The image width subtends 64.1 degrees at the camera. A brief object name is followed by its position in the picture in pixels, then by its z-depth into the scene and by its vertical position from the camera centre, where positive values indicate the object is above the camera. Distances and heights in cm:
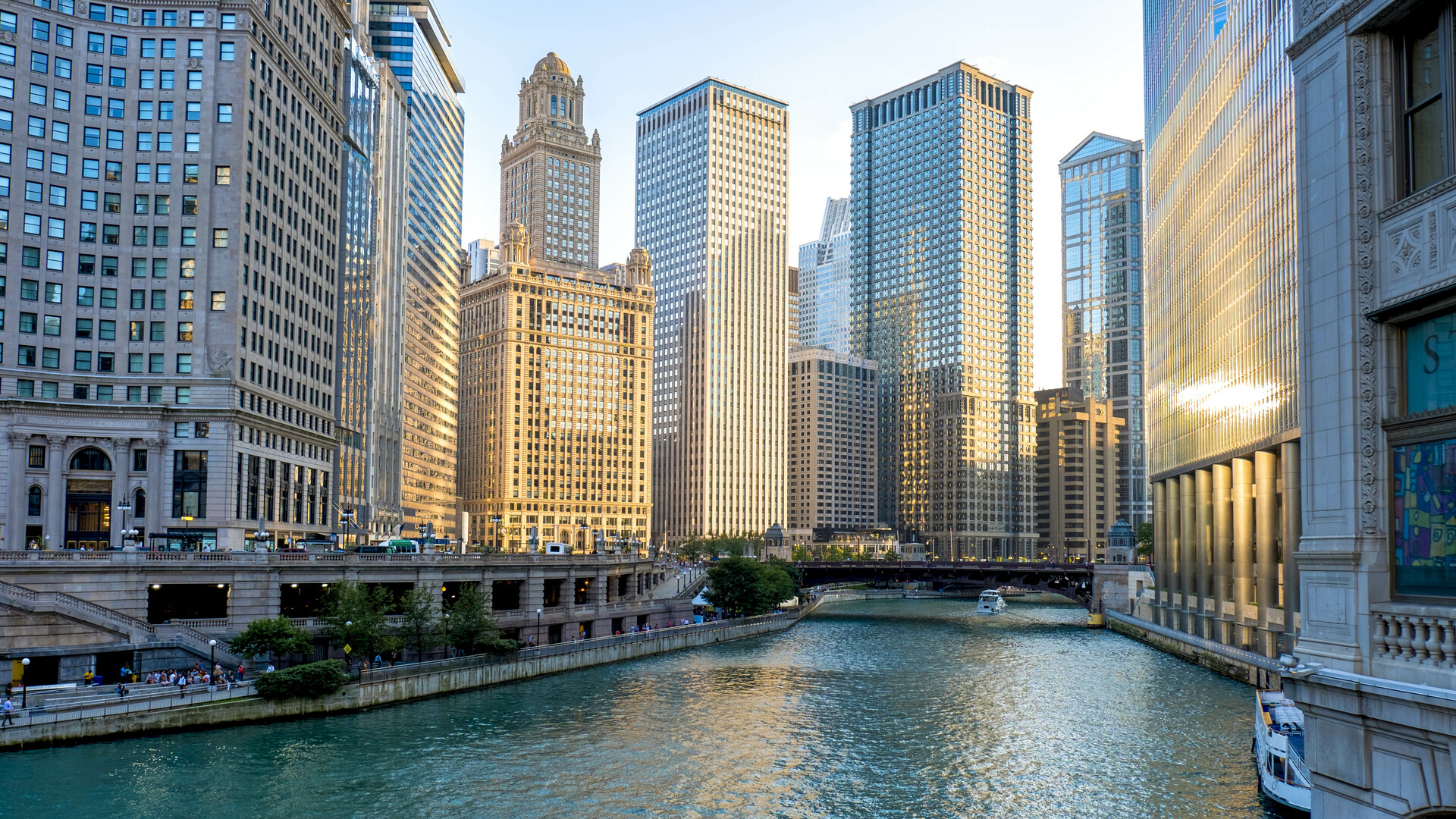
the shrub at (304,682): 7094 -1213
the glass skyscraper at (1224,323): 9875 +1716
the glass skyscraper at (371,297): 16362 +2920
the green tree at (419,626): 9050 -1094
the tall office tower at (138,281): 10025 +1820
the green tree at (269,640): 7638 -1022
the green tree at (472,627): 9181 -1116
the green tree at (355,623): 8338 -986
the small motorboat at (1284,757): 5178 -1230
